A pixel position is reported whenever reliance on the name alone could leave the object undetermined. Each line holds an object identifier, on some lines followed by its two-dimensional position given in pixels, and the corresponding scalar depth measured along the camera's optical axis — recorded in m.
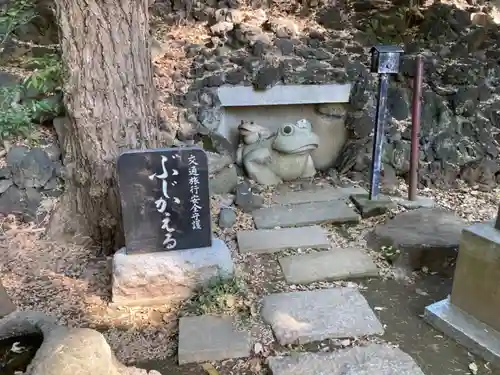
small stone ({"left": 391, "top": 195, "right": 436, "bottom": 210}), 3.97
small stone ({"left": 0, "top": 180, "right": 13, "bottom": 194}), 3.45
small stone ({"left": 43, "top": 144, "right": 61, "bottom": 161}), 3.56
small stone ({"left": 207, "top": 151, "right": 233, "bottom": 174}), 4.13
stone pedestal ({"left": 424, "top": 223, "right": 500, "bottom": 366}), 2.35
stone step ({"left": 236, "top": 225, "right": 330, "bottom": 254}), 3.35
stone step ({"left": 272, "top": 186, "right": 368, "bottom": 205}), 4.12
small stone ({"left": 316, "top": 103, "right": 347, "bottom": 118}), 4.60
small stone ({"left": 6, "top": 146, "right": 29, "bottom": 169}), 3.47
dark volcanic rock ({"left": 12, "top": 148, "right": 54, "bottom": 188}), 3.46
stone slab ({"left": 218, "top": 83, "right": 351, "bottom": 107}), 4.32
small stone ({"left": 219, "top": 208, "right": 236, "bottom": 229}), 3.67
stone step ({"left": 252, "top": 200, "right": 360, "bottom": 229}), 3.71
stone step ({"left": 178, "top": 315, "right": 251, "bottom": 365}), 2.35
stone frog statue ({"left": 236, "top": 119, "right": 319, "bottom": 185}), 4.23
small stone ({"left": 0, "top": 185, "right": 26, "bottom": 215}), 3.45
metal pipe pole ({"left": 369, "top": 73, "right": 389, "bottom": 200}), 3.76
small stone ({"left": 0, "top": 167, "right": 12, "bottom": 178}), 3.45
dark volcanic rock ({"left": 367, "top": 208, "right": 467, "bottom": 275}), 3.21
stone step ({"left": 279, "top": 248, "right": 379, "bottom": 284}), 3.00
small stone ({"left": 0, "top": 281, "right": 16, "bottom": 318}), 2.61
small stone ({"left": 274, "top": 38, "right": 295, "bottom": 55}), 4.55
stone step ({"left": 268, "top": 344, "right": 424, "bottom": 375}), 2.21
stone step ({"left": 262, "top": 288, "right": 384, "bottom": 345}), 2.48
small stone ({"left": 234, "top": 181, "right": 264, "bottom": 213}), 3.97
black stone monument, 2.67
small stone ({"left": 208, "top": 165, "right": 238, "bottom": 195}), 4.12
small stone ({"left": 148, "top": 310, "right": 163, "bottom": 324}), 2.67
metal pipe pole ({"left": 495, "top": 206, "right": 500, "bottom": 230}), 2.43
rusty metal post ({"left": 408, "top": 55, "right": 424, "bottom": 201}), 3.83
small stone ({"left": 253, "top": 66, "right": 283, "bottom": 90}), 4.26
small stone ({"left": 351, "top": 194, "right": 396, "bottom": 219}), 3.82
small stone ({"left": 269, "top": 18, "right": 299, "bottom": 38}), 4.68
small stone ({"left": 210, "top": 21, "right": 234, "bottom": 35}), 4.60
